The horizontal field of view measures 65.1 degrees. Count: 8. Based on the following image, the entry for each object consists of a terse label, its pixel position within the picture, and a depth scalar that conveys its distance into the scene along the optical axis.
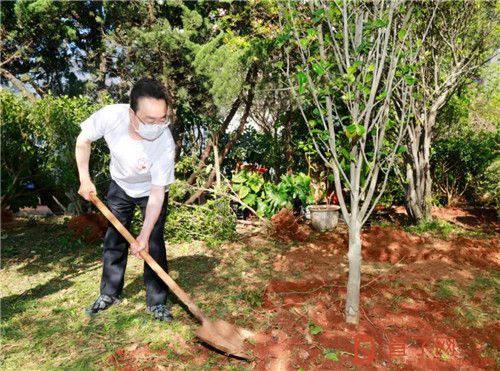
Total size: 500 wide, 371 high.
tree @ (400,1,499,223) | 6.20
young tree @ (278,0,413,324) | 2.90
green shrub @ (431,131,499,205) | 7.68
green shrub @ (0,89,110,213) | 6.49
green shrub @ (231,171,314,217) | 6.56
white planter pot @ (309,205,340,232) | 6.38
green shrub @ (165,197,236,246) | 5.96
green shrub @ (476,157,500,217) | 6.58
